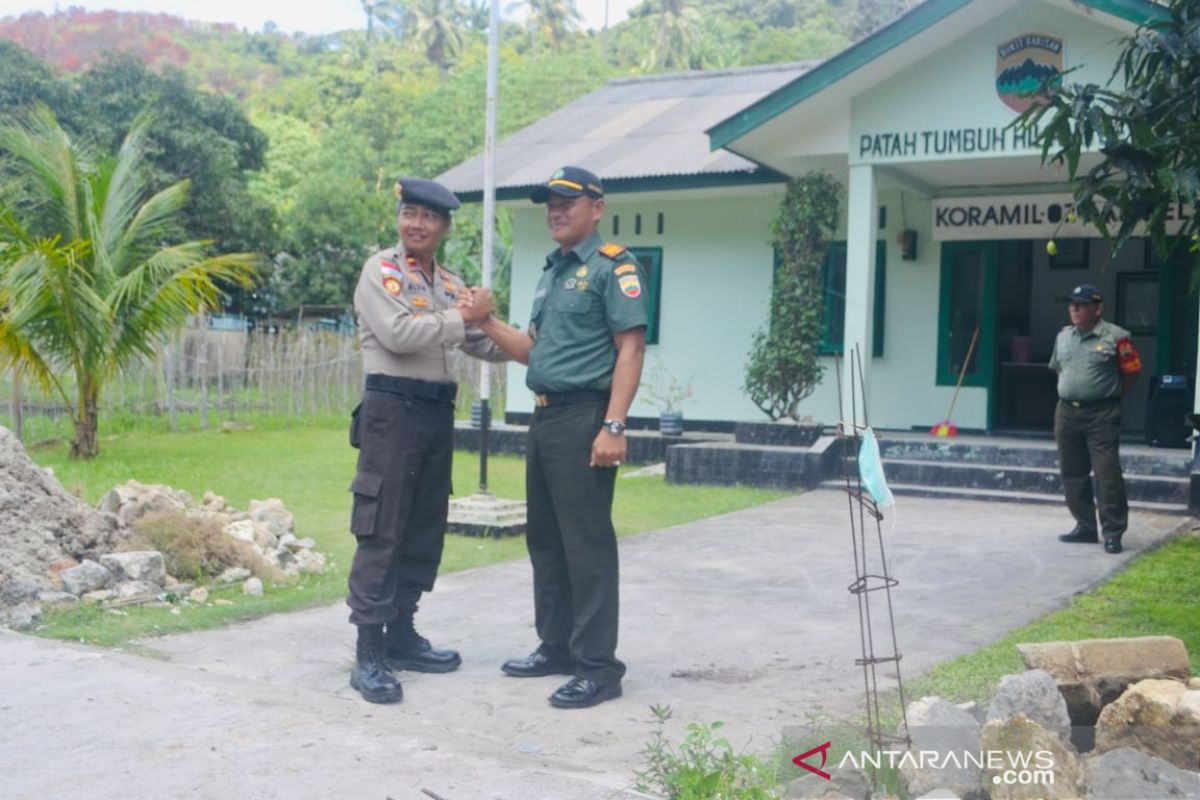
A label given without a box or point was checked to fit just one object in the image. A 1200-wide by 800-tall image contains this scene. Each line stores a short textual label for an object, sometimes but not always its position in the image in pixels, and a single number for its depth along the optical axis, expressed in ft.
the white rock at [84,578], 21.43
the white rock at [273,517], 27.68
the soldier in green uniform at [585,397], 16.48
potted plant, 52.11
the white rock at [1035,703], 13.02
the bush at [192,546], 23.61
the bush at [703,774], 11.93
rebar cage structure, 12.71
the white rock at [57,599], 20.86
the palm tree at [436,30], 235.61
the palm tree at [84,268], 43.14
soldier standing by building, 28.96
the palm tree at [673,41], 198.39
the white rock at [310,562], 25.34
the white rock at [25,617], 19.69
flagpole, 34.37
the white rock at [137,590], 21.71
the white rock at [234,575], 23.68
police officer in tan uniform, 16.65
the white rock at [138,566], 22.13
